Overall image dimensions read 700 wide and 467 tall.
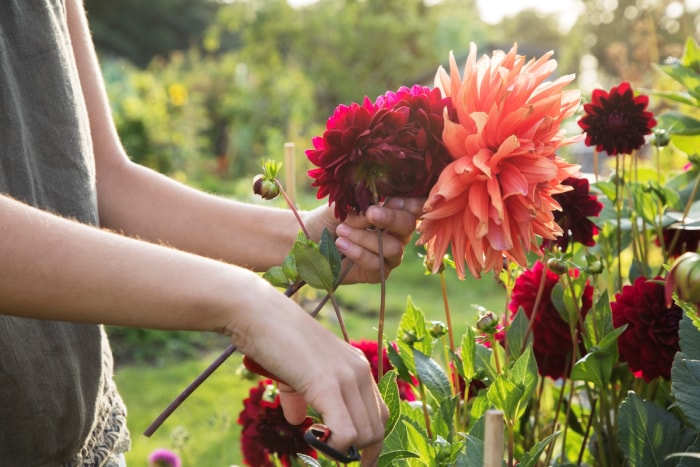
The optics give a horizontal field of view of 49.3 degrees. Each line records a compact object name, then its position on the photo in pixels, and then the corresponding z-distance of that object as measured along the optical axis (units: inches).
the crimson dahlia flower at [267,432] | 41.4
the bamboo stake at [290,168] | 43.8
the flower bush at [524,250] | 25.4
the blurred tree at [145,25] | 796.6
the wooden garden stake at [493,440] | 19.9
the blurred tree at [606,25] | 705.6
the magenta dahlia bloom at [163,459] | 61.4
